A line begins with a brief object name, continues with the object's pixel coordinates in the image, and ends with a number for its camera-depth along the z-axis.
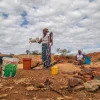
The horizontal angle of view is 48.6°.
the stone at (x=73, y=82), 2.77
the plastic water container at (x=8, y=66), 3.43
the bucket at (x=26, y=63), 4.26
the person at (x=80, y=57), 5.82
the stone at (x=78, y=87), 2.71
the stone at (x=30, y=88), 2.70
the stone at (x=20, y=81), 3.06
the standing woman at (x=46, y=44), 4.46
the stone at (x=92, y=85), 2.66
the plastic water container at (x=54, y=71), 3.76
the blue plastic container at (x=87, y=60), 6.16
